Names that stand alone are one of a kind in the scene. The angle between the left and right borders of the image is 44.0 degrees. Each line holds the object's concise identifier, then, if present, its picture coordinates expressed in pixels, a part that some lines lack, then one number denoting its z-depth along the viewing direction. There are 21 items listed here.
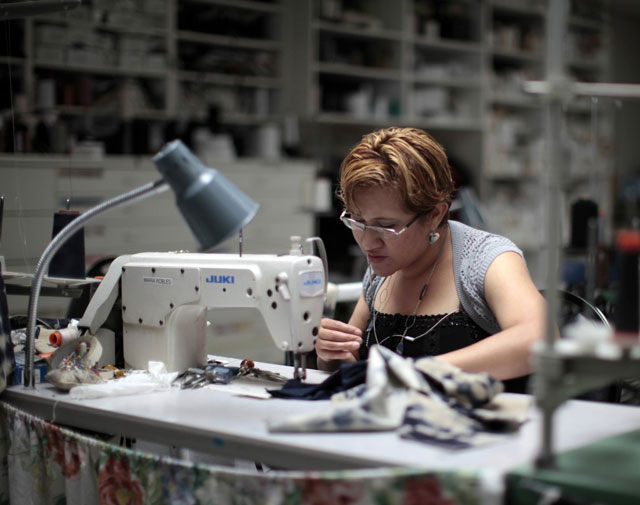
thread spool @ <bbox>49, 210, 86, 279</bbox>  1.85
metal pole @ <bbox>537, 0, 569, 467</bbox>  1.06
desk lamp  1.36
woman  1.73
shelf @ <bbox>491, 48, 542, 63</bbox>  6.62
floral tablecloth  1.04
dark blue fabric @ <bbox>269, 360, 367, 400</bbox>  1.45
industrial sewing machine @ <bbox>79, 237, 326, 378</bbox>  1.60
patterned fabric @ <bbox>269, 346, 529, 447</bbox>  1.21
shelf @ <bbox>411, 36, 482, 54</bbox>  6.14
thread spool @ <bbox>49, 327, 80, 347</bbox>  1.74
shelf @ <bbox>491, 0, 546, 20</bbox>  6.61
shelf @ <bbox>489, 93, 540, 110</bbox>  6.61
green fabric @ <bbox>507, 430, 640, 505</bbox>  1.00
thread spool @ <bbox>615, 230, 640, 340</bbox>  1.13
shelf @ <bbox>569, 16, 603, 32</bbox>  7.10
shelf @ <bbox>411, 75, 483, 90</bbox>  6.20
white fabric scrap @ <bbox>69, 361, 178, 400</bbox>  1.55
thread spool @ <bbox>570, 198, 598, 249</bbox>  3.36
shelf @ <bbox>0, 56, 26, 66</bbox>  2.44
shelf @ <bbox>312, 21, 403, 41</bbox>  5.48
